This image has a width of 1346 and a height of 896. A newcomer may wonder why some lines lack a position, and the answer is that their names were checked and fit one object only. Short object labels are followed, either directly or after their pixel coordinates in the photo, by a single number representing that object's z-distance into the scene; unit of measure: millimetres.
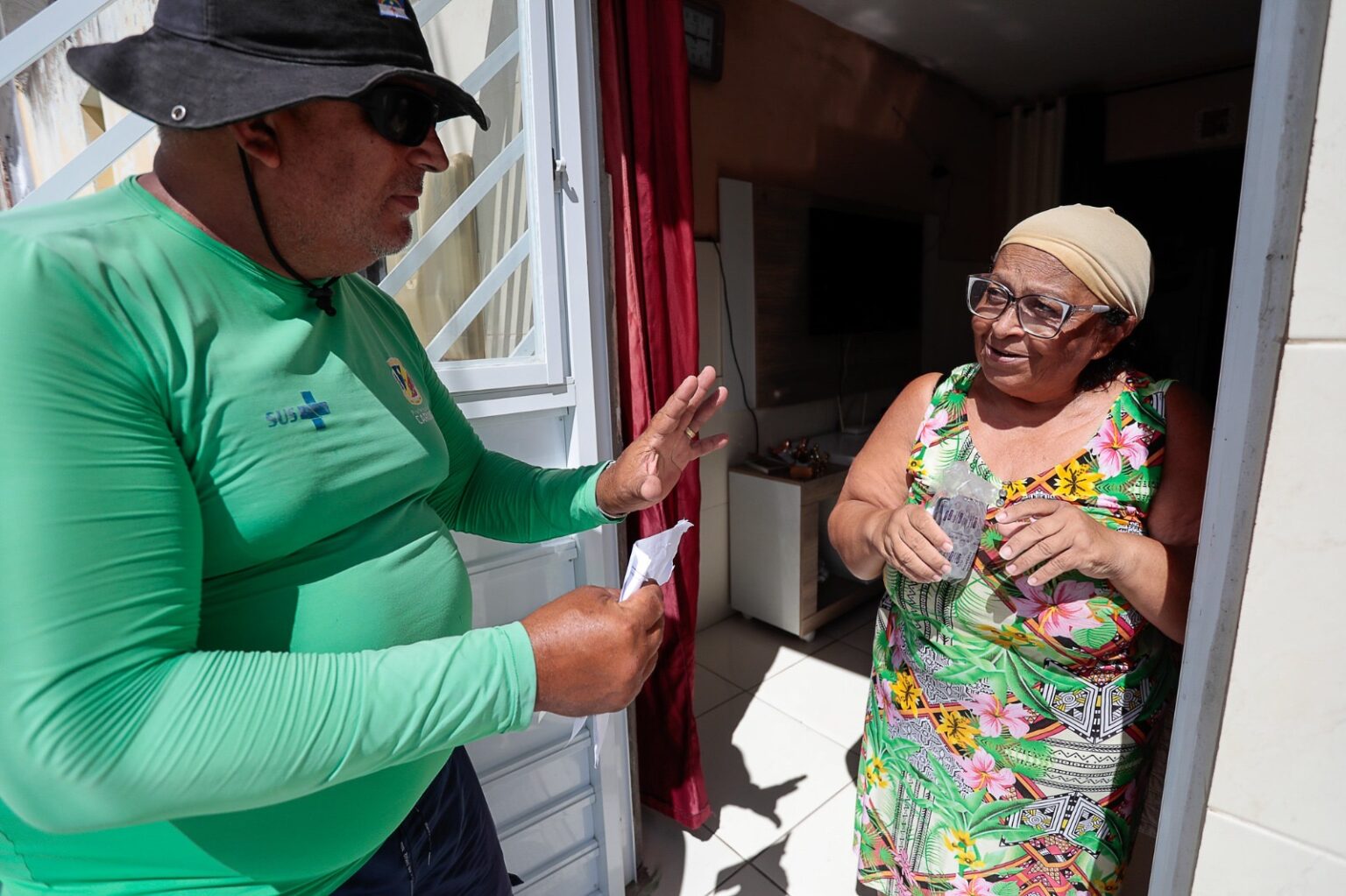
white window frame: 1150
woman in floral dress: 970
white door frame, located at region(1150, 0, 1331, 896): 449
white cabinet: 2676
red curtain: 1462
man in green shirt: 423
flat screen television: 2988
